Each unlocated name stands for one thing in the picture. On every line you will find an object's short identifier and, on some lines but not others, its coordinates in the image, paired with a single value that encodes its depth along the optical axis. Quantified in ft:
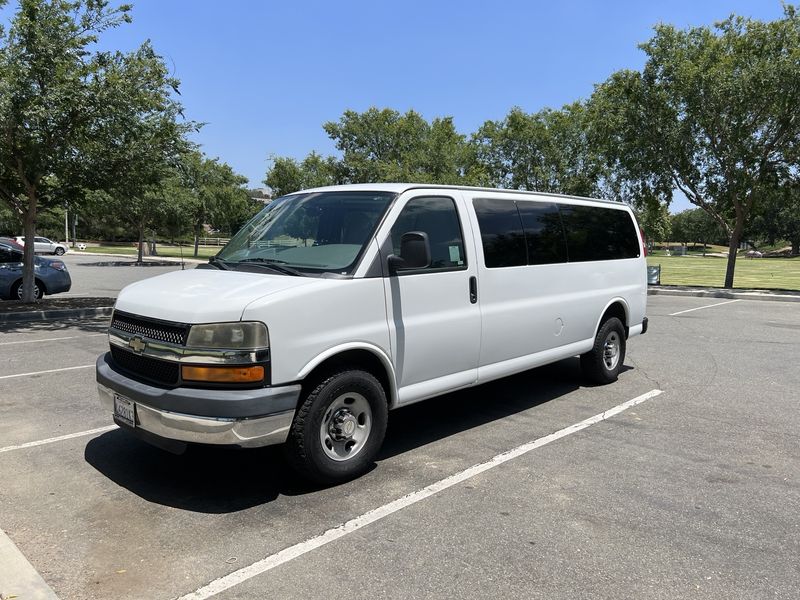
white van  11.87
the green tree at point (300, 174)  131.75
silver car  145.03
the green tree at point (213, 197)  130.21
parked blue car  47.96
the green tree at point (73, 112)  36.22
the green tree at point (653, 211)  79.35
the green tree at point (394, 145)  113.60
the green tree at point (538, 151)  111.04
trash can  75.77
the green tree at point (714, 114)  65.00
